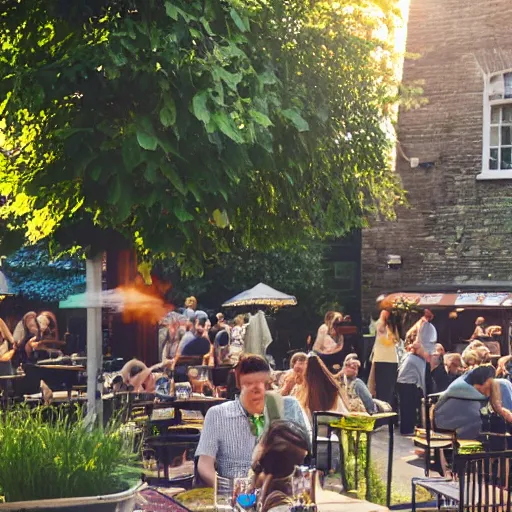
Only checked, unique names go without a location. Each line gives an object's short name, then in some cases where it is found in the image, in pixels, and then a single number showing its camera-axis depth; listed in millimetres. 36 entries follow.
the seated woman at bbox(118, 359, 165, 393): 11812
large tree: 5812
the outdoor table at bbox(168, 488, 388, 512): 5492
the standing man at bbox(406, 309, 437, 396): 13958
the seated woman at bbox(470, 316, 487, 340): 14292
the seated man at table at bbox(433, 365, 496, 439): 10242
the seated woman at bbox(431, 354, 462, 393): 12852
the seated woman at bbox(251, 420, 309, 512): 4883
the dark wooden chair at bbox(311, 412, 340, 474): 9531
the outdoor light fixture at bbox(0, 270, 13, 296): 16656
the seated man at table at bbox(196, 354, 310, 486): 6177
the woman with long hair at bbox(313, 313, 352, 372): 13516
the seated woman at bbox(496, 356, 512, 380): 12602
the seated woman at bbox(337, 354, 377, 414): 10633
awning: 14305
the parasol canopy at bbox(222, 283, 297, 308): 14000
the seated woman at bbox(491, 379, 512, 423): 10188
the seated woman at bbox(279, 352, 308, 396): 10125
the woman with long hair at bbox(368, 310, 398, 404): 13867
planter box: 4363
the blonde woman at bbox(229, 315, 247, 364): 12383
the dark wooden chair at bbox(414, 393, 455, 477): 10273
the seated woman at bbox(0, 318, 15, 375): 14805
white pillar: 8594
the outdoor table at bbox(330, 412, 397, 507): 9438
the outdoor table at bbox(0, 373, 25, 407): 13811
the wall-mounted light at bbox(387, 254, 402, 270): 15539
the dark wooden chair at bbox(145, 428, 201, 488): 9109
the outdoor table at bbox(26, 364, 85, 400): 13750
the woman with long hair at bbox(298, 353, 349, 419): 9953
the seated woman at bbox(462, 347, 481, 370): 11864
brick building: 15062
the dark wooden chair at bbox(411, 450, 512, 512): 6164
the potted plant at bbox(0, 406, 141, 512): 4410
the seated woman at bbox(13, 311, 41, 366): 15594
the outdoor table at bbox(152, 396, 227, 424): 10709
